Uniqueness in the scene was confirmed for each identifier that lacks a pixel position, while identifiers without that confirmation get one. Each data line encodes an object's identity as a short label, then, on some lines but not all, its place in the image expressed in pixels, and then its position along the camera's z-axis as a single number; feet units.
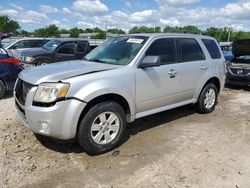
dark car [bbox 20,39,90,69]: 25.16
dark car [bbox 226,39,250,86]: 22.09
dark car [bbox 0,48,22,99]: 16.89
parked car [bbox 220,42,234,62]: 30.57
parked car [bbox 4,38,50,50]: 36.04
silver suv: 8.66
